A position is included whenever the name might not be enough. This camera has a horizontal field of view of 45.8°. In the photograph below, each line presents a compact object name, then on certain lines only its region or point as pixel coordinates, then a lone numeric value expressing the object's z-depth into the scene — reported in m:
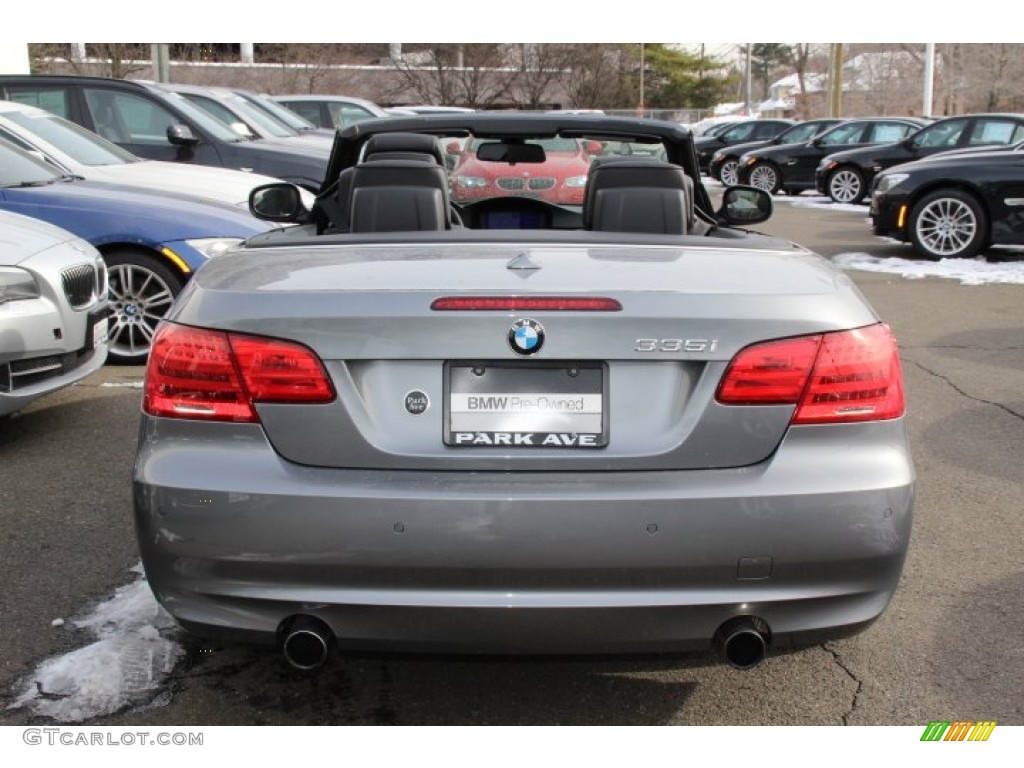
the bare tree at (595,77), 52.53
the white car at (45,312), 5.66
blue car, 7.58
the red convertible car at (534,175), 14.80
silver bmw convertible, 2.65
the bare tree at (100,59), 30.09
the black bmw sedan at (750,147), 27.59
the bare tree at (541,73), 50.25
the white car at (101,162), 8.62
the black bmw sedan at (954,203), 12.96
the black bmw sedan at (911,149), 18.83
